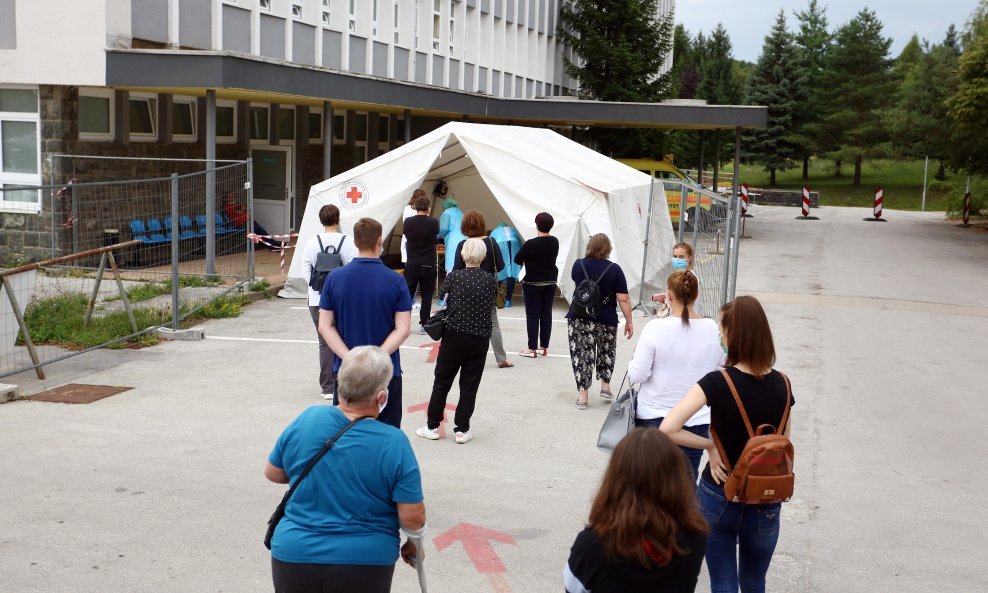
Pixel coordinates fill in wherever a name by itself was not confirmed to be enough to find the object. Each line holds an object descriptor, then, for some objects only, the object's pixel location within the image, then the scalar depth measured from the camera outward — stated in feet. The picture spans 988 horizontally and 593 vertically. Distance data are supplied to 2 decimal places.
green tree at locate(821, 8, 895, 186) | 212.84
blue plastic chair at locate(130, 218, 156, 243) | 60.63
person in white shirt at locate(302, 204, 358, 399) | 29.45
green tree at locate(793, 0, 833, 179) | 214.48
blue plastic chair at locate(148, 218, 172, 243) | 61.74
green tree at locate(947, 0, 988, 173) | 92.68
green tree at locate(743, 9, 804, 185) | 211.00
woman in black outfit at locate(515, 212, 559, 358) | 38.14
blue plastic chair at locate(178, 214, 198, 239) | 62.39
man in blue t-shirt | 21.43
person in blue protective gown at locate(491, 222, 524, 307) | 52.19
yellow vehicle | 113.72
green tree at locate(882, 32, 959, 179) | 124.47
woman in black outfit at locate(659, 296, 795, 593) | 14.61
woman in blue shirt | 12.16
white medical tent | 51.37
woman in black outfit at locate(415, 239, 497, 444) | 26.55
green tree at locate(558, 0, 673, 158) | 134.51
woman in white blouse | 18.88
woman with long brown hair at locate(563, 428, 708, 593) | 10.36
